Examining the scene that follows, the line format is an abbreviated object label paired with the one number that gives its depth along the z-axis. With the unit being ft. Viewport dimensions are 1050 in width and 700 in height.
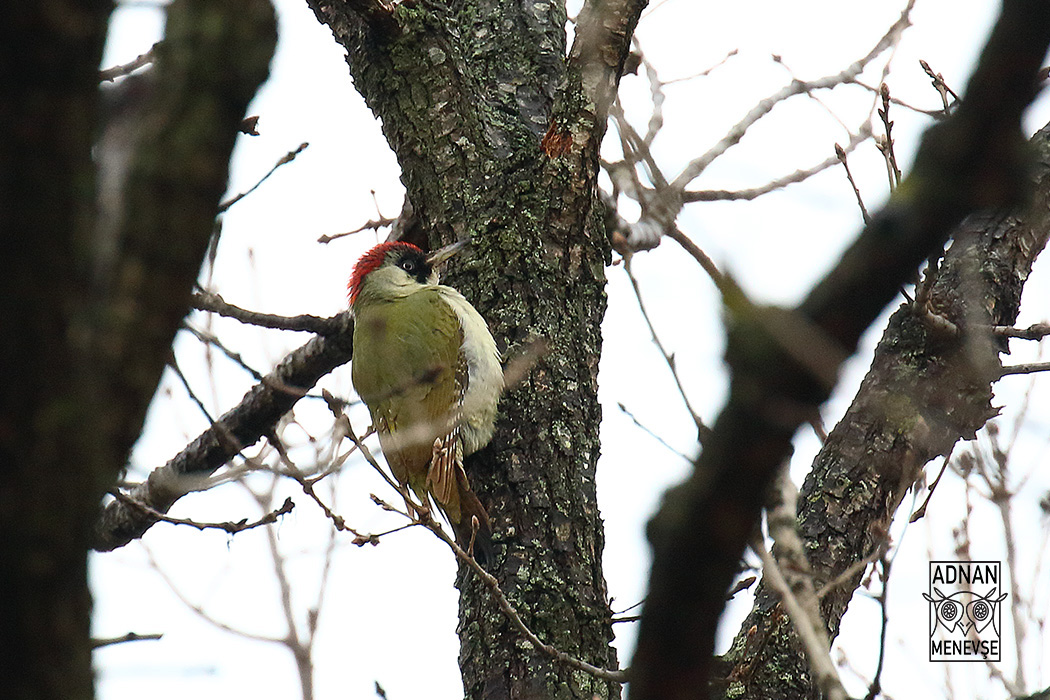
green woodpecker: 25.98
